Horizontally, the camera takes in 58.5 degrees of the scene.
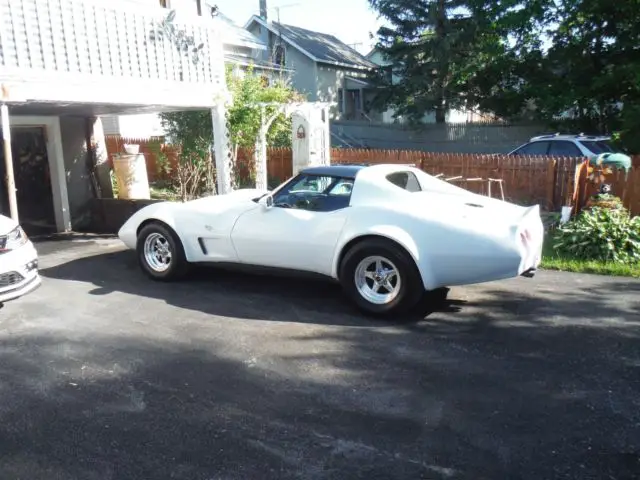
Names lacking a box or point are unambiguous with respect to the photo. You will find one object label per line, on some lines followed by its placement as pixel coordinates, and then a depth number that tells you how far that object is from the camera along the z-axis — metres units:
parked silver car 13.15
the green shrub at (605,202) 8.72
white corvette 5.02
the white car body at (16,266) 5.20
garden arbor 11.65
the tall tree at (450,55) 22.84
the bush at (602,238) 7.60
